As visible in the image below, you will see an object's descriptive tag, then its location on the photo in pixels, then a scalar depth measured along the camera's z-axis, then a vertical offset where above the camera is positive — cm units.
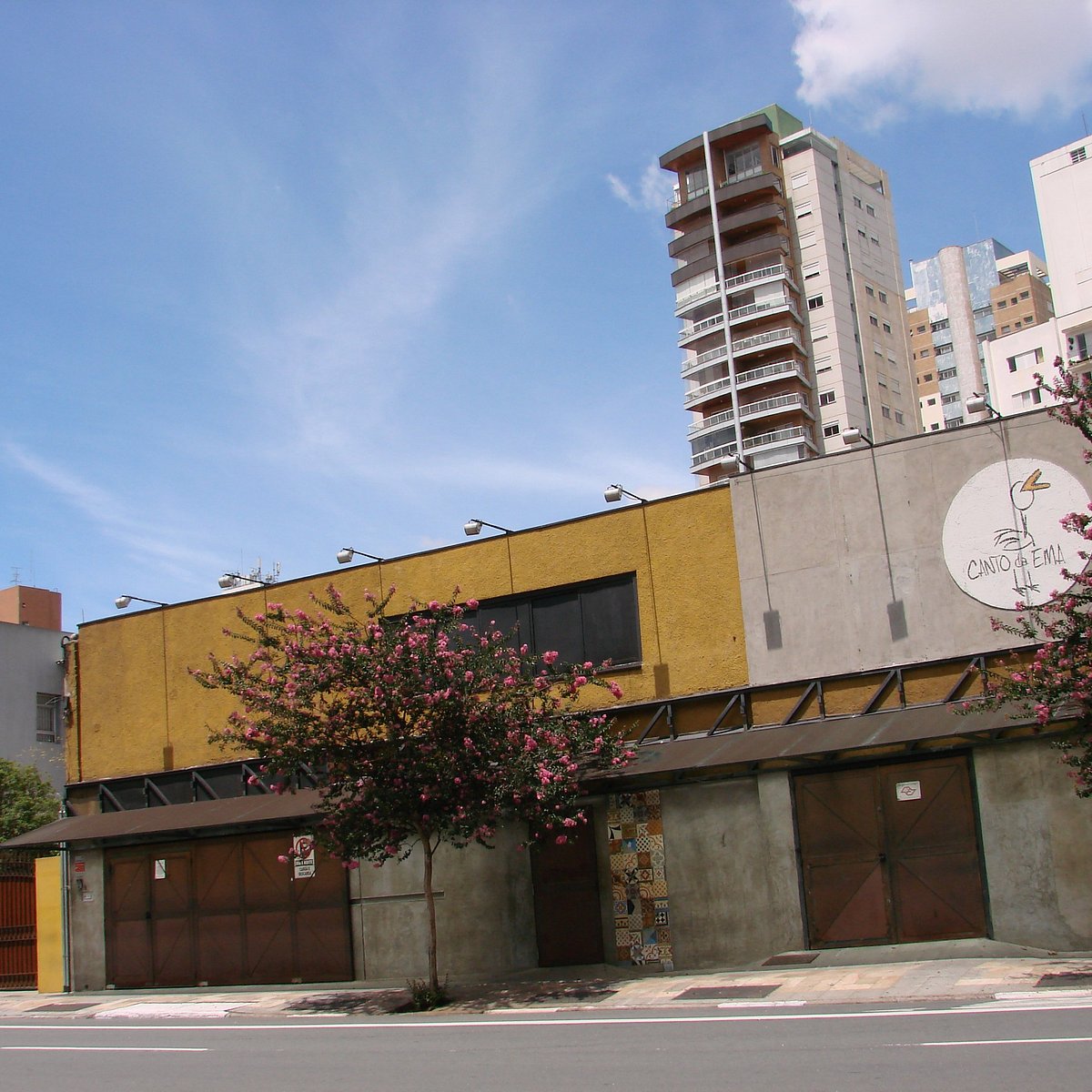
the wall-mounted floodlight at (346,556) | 2309 +495
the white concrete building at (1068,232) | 7506 +3193
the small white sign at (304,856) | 2234 -27
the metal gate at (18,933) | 2566 -135
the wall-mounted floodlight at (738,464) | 1956 +523
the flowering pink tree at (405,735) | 1784 +135
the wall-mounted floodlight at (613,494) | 2053 +502
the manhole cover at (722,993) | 1589 -232
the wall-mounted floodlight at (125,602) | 2566 +494
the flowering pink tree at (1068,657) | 1413 +130
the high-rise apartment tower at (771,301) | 8356 +3262
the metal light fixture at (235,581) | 2394 +492
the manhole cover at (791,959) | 1772 -217
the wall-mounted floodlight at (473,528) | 2211 +504
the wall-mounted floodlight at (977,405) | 1811 +530
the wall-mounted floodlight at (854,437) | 1880 +519
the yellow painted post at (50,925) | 2470 -121
